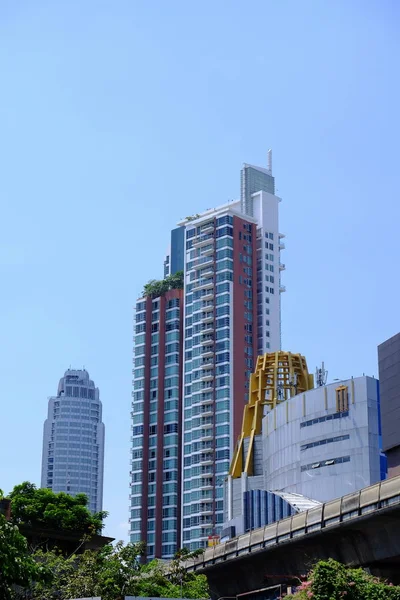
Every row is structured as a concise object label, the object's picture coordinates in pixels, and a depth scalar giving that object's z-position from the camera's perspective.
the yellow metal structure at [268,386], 140.00
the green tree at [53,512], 92.06
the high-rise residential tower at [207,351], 170.38
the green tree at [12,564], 30.89
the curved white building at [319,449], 116.00
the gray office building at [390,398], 88.06
